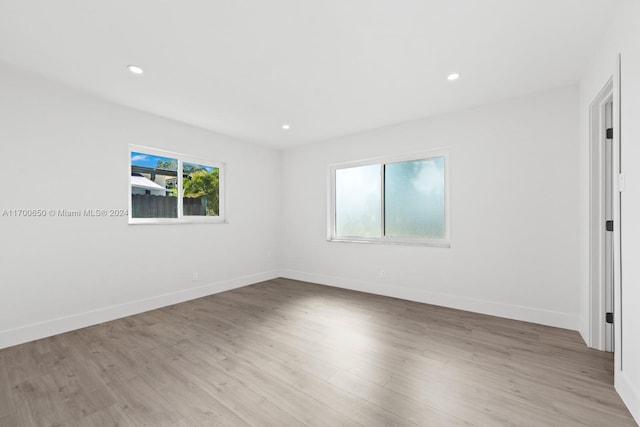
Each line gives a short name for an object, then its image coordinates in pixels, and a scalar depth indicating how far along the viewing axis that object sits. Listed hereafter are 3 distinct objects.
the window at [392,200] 3.91
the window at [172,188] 3.69
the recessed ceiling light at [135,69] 2.55
